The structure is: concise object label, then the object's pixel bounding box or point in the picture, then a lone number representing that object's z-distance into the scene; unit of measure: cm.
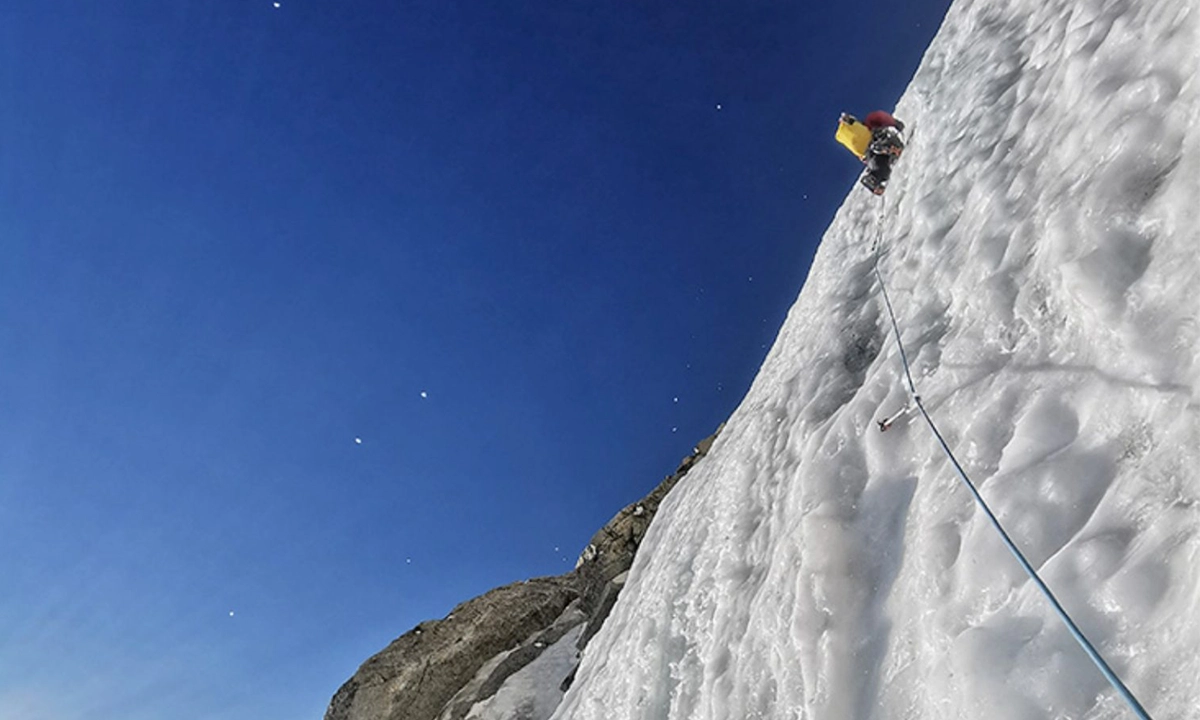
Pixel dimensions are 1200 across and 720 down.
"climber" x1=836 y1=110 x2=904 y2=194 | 803
